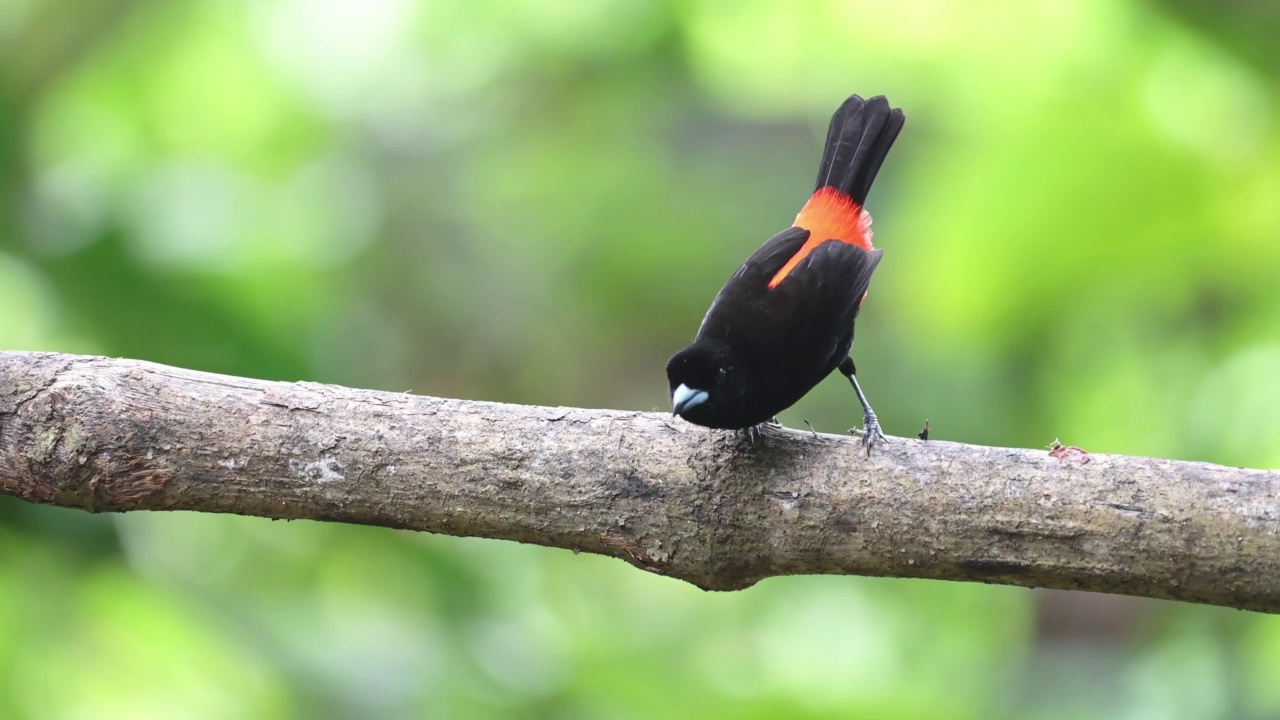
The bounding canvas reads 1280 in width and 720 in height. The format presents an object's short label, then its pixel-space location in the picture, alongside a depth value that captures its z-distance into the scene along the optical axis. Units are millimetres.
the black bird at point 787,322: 4625
